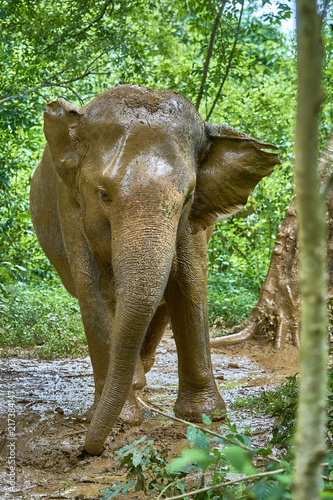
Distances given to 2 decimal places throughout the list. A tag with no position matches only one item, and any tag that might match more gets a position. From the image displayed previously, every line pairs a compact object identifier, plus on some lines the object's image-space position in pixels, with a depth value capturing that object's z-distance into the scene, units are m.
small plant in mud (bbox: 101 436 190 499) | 4.92
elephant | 6.45
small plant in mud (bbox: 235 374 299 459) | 5.71
